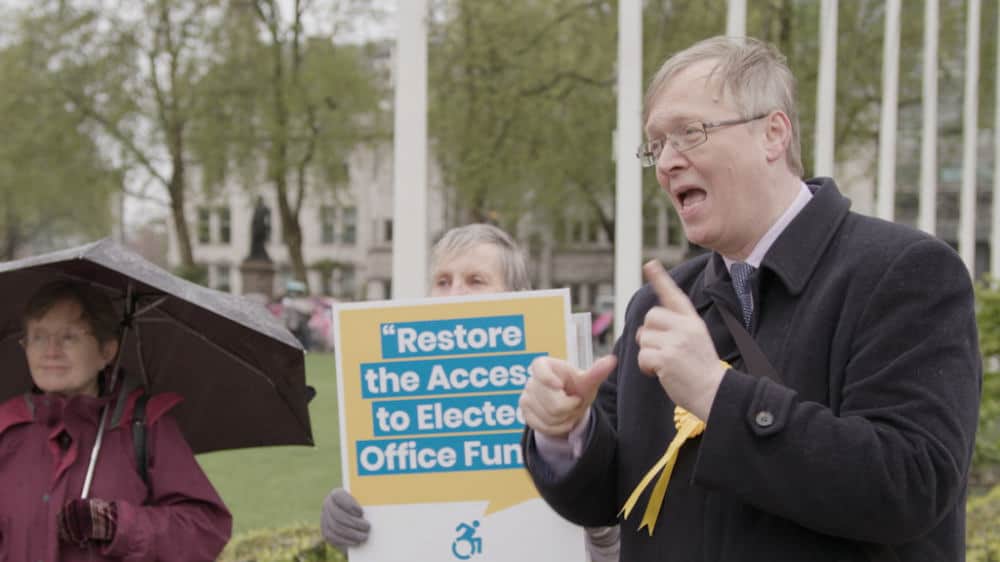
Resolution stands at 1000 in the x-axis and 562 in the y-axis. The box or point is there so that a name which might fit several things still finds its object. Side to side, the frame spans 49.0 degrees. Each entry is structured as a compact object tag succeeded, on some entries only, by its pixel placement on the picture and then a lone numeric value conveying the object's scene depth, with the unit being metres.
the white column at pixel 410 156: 5.76
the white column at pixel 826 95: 9.23
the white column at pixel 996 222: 15.18
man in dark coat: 1.57
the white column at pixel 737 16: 7.64
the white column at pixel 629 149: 6.85
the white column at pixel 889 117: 10.57
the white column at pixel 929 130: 11.60
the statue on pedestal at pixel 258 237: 32.53
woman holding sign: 3.20
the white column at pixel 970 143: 13.45
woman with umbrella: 2.96
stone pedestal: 32.09
